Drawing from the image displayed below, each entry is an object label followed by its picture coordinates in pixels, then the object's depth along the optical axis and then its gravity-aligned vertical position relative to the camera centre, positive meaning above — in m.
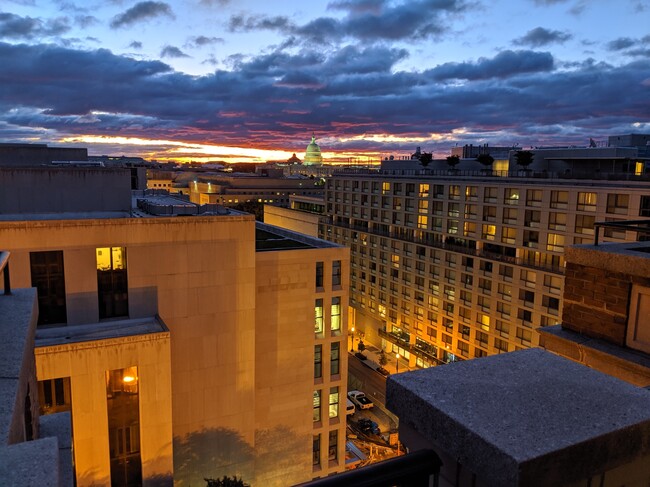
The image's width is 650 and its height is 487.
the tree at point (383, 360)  71.65 -26.73
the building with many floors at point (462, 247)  51.75 -9.38
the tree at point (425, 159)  83.94 +2.73
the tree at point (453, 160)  76.44 +2.39
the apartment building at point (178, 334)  23.91 -8.86
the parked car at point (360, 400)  57.35 -26.37
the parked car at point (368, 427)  51.50 -26.34
